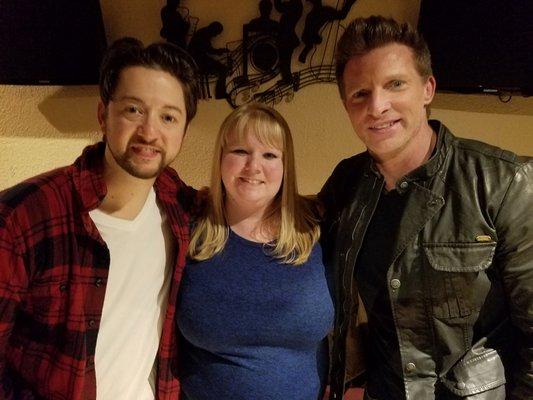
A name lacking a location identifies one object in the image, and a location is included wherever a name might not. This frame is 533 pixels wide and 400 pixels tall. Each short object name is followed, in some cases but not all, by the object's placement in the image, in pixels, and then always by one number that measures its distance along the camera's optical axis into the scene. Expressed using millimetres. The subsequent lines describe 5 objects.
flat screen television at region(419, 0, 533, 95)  1589
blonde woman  1227
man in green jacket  1054
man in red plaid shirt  1021
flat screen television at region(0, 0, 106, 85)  1629
